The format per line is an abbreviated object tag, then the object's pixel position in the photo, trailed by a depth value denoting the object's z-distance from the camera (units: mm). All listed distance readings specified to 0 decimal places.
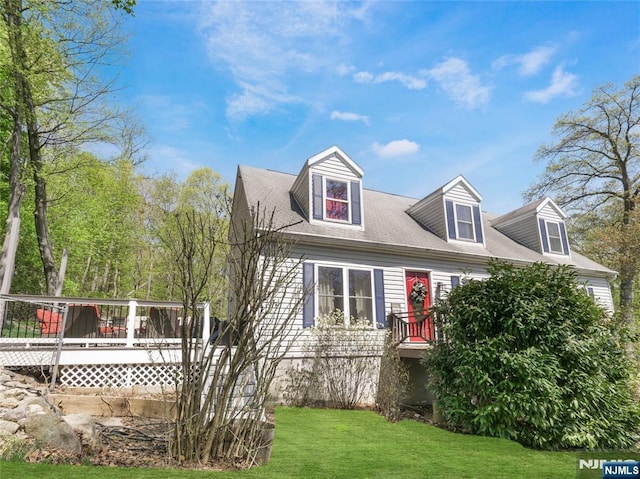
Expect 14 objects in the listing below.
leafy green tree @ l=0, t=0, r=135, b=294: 10789
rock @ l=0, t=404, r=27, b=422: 4132
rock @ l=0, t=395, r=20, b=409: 4420
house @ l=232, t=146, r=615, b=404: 9562
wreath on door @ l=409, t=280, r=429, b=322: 10844
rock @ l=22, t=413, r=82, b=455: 3980
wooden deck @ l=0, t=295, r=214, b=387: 6744
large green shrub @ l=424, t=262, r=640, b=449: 5527
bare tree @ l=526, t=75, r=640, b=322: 18391
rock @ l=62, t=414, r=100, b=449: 4332
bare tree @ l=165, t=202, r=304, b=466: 3869
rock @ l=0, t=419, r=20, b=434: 3875
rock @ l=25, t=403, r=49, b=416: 4277
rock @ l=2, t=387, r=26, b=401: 4796
